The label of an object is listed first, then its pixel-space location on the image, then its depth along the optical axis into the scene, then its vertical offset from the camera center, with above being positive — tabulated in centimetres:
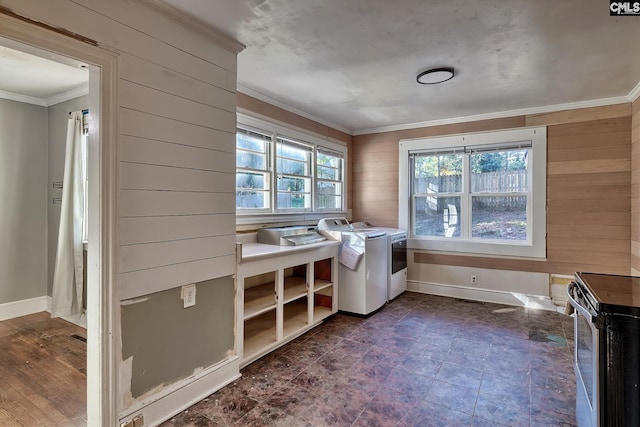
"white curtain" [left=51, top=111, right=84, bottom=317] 337 -26
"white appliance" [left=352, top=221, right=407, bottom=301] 413 -69
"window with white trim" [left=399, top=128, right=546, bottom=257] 398 +22
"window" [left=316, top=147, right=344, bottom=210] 447 +43
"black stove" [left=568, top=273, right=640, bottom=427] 123 -57
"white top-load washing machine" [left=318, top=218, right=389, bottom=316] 364 -68
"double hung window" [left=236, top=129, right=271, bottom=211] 324 +39
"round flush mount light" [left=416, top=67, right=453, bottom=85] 276 +116
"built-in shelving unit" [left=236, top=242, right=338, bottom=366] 257 -81
